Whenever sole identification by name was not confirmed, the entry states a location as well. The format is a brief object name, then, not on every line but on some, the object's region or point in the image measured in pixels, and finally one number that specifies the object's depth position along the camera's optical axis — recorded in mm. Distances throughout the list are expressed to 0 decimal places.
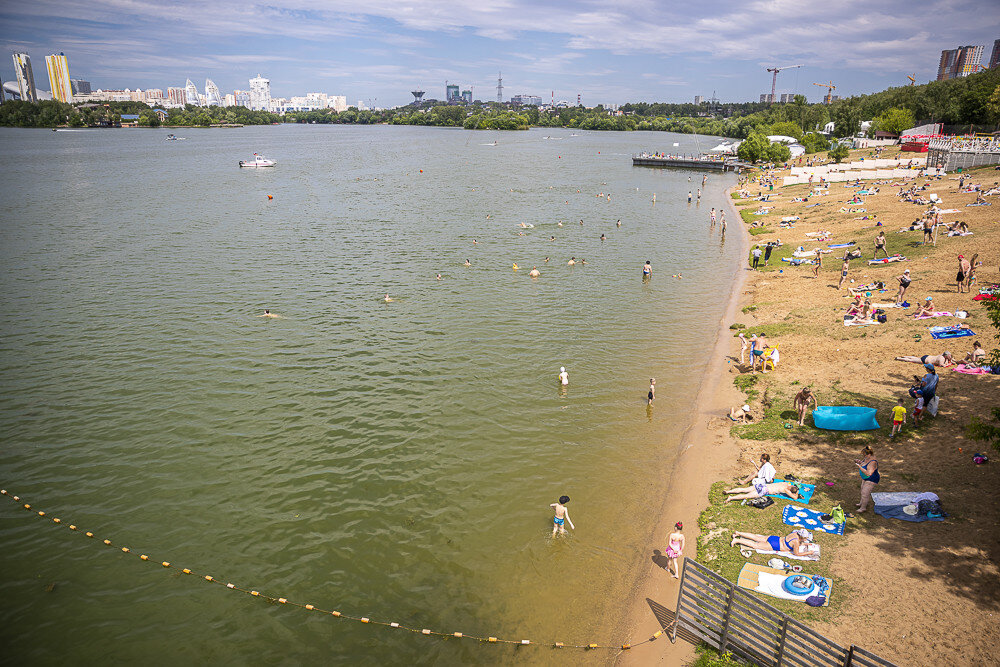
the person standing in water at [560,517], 17359
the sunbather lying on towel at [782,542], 14844
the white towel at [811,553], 14672
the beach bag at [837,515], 15680
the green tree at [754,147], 112000
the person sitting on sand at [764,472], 18016
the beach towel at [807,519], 15580
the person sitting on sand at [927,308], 27469
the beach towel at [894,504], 15453
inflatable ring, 13523
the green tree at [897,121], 114188
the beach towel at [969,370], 21344
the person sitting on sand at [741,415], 22844
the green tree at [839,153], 92312
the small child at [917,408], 19109
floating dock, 124375
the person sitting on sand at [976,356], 21812
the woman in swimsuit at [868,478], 15789
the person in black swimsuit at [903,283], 29703
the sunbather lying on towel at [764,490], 17453
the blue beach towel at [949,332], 24625
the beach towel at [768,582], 13492
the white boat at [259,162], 116162
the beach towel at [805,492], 17016
